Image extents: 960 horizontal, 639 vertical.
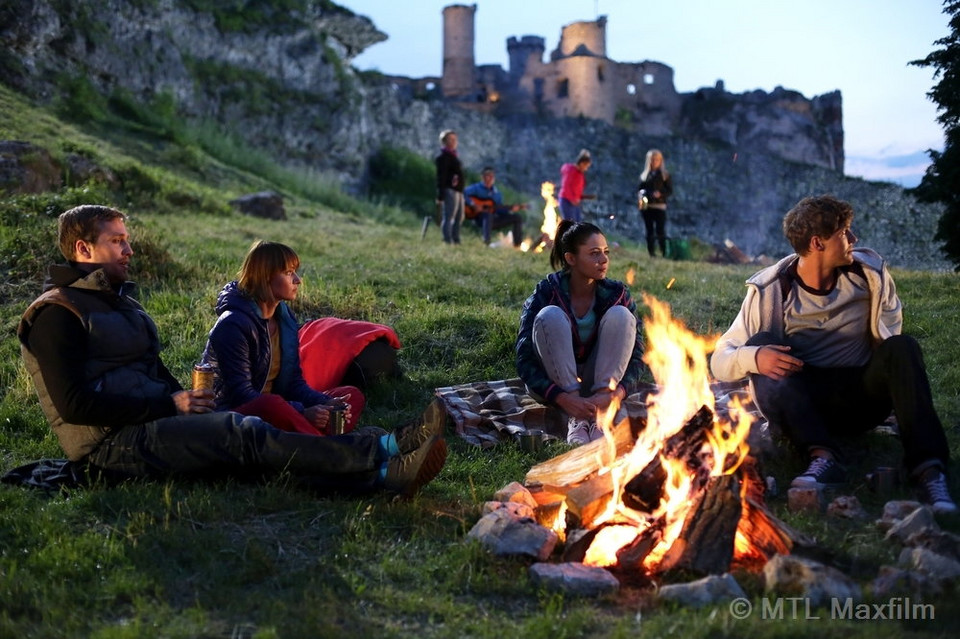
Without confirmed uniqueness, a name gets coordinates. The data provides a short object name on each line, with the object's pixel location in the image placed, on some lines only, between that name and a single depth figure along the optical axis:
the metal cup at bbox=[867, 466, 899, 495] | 4.52
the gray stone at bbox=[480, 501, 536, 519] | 4.07
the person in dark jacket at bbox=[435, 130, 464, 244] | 15.83
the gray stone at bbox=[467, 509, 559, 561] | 3.75
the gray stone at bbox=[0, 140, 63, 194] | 11.57
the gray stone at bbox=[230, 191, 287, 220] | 16.69
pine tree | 10.30
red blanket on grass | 6.20
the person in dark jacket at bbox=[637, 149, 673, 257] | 15.21
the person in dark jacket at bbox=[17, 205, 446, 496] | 4.23
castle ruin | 47.62
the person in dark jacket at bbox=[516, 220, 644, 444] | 5.62
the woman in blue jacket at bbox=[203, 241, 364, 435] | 4.91
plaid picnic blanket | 5.64
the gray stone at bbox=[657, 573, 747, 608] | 3.28
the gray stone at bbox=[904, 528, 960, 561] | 3.52
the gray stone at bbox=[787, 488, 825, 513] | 4.31
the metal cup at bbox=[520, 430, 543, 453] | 5.42
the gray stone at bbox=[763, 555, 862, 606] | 3.28
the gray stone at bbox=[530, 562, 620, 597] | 3.44
